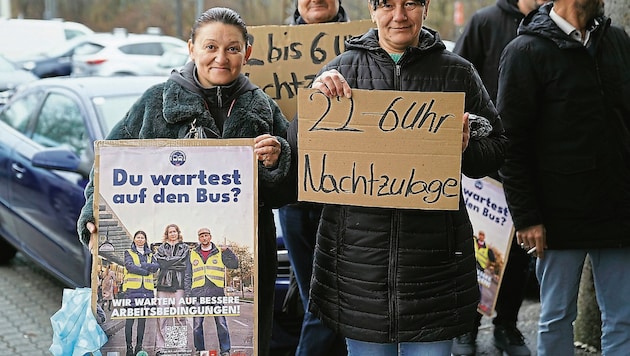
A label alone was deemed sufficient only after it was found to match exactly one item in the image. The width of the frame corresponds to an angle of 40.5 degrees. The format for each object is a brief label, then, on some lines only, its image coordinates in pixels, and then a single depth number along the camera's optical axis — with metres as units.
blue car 5.41
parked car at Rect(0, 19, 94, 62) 24.02
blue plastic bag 2.89
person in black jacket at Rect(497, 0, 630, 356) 3.52
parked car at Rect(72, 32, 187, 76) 21.72
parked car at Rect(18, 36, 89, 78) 22.00
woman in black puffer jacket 2.89
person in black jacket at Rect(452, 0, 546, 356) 4.79
